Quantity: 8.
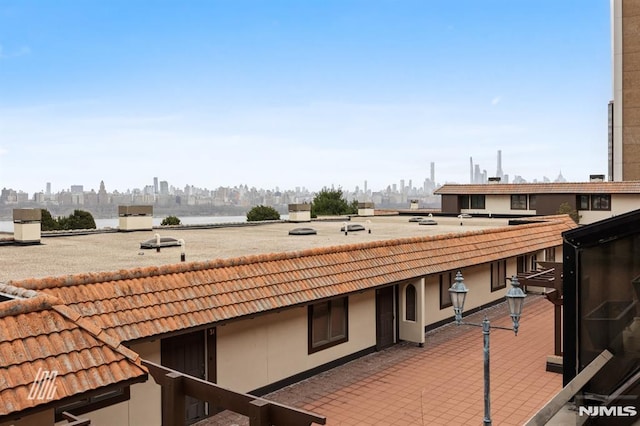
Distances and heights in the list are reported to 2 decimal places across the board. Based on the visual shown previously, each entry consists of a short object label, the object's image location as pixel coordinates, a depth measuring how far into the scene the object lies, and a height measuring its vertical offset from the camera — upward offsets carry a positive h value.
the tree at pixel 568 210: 37.06 -0.58
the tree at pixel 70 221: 35.62 -1.09
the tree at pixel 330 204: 56.75 -0.03
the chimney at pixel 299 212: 28.61 -0.44
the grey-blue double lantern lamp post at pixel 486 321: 8.85 -1.90
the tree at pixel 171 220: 37.46 -1.09
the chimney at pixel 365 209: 38.53 -0.40
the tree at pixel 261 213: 43.01 -0.74
